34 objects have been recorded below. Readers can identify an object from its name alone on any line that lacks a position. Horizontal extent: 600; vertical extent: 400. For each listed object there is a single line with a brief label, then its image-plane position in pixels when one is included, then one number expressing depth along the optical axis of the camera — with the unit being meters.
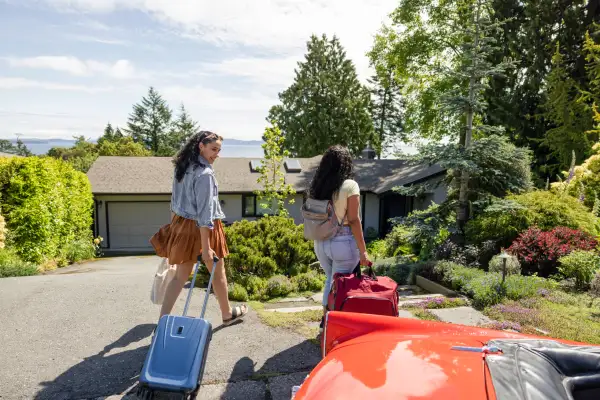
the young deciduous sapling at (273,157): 11.08
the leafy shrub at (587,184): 9.95
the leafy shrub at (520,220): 7.83
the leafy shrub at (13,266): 8.22
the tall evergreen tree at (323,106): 32.66
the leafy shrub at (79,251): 12.86
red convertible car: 1.71
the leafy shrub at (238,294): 5.82
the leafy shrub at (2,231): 9.42
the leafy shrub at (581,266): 6.20
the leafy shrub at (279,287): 6.30
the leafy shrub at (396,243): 10.91
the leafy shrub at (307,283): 6.64
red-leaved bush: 6.93
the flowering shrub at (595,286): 5.75
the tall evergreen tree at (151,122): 50.09
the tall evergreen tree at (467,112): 8.04
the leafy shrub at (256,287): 6.11
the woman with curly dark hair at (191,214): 3.89
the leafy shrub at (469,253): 7.56
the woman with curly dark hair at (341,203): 3.89
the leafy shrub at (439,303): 5.25
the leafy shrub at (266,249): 6.72
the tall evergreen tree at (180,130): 49.84
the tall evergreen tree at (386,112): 39.19
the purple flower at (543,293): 5.69
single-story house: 18.50
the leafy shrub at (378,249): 12.10
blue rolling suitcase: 2.78
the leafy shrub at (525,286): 5.52
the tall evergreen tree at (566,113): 16.52
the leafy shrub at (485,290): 5.36
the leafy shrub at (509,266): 6.56
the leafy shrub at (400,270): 7.35
